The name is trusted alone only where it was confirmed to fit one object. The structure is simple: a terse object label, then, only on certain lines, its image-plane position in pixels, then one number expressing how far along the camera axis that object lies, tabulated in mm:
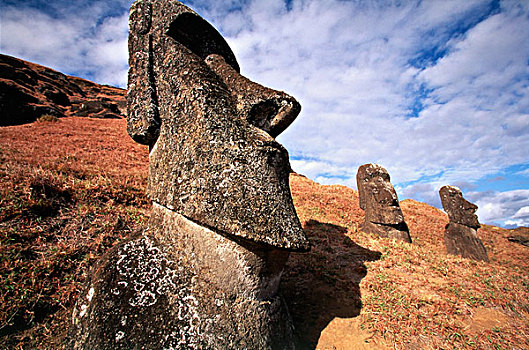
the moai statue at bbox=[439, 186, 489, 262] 9688
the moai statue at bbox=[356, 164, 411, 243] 9250
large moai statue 2100
